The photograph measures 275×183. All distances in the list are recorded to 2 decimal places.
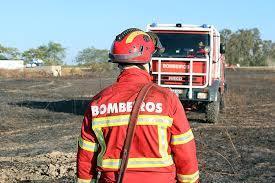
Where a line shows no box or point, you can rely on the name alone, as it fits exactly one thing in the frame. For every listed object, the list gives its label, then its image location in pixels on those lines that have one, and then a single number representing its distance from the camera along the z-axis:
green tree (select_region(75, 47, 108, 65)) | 121.94
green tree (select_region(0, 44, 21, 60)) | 113.36
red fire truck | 14.52
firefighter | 3.08
